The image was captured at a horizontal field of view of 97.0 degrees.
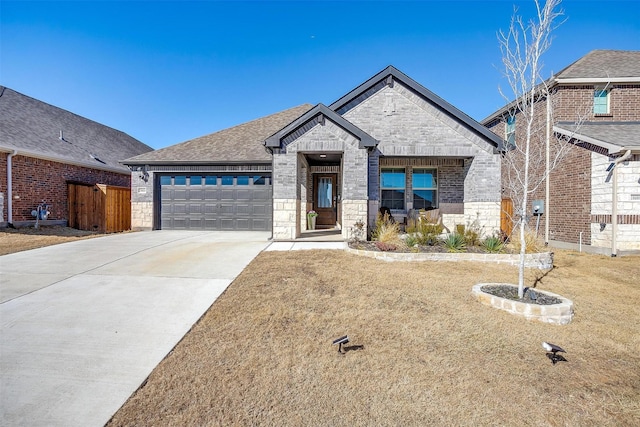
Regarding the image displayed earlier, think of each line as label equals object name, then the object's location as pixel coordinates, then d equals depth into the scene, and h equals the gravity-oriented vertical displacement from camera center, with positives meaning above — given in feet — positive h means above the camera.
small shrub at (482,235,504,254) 24.76 -3.26
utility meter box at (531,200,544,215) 38.17 +0.26
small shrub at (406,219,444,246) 26.55 -2.34
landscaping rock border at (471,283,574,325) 13.83 -5.04
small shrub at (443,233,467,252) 24.91 -3.11
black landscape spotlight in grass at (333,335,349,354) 10.17 -4.78
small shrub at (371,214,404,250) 26.03 -2.53
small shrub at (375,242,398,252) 24.38 -3.33
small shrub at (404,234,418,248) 25.95 -3.00
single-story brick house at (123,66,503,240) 30.81 +5.28
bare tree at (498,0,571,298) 14.93 +8.26
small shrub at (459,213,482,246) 27.04 -2.71
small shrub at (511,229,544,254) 24.67 -3.10
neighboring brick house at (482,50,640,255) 29.43 +5.78
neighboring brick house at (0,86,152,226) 38.19 +7.62
